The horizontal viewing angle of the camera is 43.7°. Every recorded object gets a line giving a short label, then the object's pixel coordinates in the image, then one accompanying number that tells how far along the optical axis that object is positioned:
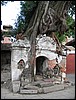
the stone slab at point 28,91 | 3.52
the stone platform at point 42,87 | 3.55
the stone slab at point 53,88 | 3.63
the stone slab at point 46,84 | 3.75
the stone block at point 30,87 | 3.61
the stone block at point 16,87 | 3.68
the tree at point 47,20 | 4.32
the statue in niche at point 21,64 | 4.20
